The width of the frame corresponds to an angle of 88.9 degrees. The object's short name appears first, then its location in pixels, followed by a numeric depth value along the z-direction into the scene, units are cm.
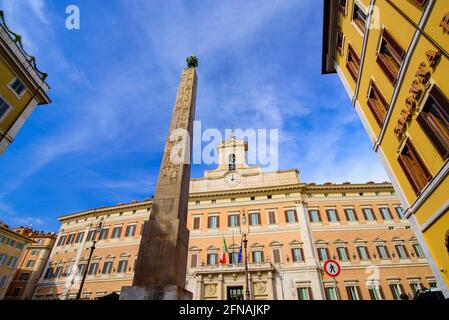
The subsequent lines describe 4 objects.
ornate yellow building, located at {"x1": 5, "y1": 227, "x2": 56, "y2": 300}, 3384
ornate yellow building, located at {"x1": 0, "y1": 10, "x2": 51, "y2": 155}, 1240
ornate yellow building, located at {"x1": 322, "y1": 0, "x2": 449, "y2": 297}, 602
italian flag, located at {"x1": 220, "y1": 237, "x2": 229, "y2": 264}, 2076
